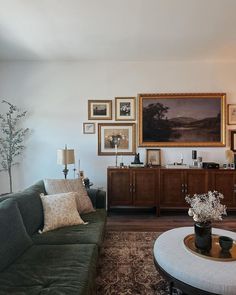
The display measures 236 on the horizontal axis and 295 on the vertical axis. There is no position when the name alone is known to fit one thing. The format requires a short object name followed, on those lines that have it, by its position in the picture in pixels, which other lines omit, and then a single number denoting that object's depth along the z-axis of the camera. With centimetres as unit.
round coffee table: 152
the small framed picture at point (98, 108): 451
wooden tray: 179
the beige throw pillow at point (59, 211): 249
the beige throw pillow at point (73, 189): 292
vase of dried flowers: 194
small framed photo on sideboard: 448
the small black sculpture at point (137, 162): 428
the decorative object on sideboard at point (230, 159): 421
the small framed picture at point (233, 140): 446
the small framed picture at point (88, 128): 452
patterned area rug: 208
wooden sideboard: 407
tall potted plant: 440
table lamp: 384
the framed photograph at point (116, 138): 453
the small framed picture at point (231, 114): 446
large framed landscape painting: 446
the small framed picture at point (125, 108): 451
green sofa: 151
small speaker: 439
